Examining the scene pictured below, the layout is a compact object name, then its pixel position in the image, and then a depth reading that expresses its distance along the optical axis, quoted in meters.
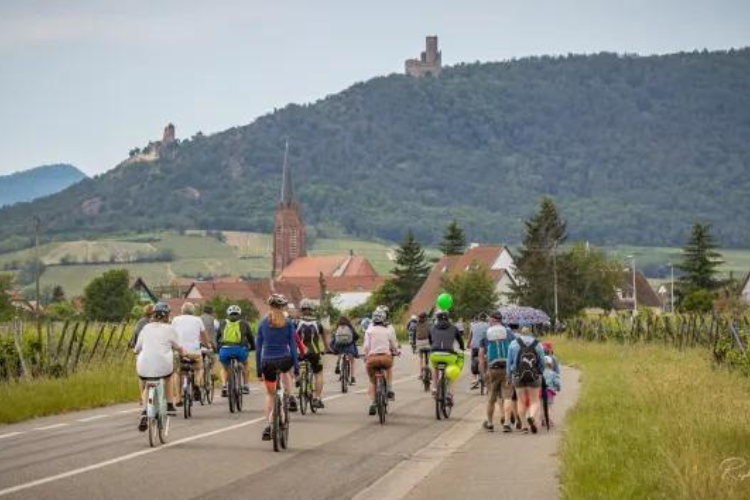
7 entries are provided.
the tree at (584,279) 109.81
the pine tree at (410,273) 148.75
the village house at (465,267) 137.00
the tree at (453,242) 148.62
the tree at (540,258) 112.31
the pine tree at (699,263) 121.38
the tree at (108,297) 143.62
